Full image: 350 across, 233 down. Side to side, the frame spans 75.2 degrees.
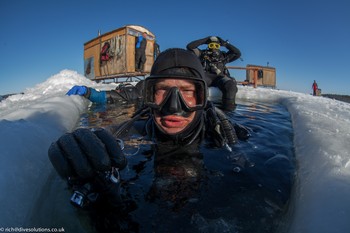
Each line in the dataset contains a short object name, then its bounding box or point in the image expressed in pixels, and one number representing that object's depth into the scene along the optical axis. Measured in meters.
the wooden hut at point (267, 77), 16.31
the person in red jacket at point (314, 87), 15.81
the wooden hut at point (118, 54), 10.82
